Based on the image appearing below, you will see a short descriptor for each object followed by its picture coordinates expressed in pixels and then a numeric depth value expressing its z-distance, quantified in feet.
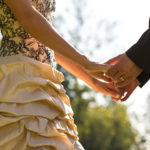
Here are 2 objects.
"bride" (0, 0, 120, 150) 10.43
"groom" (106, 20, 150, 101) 13.12
